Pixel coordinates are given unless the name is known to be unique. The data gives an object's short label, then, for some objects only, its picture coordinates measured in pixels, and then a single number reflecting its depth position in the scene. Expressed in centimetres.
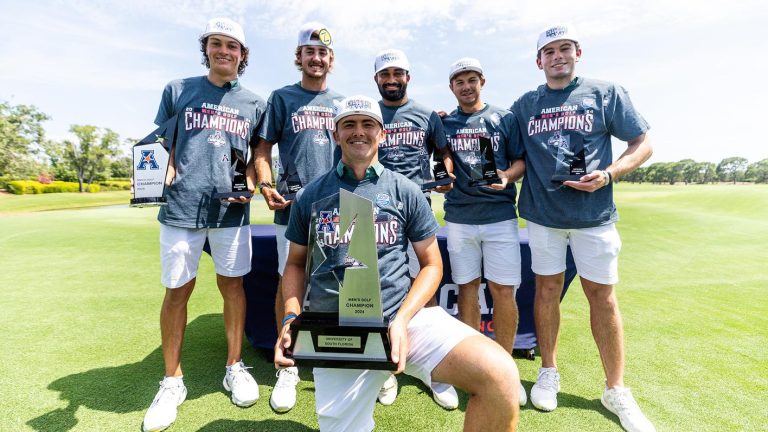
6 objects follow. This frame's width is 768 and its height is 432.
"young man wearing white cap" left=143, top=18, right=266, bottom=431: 270
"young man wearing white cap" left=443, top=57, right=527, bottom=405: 299
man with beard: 295
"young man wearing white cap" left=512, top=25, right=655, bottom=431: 267
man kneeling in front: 159
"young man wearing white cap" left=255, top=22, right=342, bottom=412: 290
